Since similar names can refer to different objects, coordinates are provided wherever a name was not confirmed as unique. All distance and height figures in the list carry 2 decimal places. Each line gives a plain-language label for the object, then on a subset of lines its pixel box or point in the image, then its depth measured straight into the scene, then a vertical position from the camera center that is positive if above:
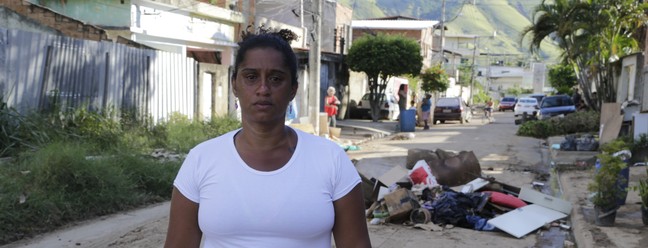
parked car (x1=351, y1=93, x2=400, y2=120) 35.00 -1.53
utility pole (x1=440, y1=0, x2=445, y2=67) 47.25 +4.88
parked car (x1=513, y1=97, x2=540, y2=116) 35.55 -1.23
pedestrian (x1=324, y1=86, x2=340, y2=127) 20.05 -0.78
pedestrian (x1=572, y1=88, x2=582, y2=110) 30.80 -0.70
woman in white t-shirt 2.17 -0.36
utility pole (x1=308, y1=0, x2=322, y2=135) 19.33 +0.40
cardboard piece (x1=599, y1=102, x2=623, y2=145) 15.42 -0.94
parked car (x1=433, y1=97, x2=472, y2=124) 33.78 -1.49
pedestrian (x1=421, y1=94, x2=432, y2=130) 27.89 -1.21
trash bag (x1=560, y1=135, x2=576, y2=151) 16.25 -1.49
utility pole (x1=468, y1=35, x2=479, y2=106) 64.30 +0.14
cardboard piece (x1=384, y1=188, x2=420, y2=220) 8.02 -1.54
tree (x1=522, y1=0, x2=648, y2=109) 22.69 +2.15
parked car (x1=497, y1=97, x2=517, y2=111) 62.27 -1.92
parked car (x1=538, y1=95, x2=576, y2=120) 29.72 -0.96
